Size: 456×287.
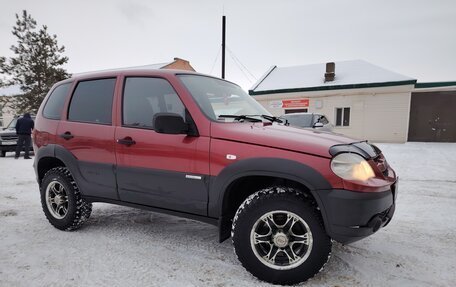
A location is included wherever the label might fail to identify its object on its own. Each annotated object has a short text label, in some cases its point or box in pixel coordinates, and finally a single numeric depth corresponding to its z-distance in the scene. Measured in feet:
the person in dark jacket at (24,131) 38.42
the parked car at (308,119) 34.83
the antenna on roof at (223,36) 54.85
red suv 7.91
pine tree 82.43
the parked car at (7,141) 42.47
